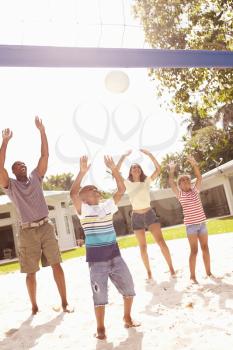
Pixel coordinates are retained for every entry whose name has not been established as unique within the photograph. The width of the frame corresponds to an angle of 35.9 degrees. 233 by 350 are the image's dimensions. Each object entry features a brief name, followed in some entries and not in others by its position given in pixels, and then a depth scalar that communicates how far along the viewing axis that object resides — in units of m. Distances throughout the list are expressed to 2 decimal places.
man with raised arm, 4.41
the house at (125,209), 22.98
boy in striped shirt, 3.38
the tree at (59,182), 50.88
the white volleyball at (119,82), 5.60
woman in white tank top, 5.61
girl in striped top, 5.08
